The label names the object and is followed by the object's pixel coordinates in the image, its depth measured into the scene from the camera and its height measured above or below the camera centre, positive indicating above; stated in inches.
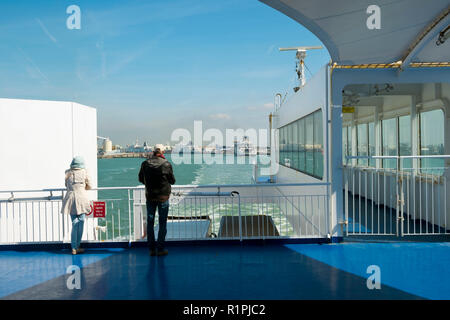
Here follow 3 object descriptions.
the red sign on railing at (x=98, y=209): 247.4 -34.3
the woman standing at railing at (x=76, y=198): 221.1 -23.3
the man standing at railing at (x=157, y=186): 210.7 -15.9
